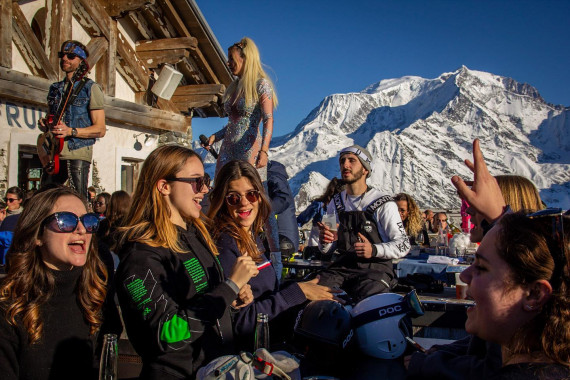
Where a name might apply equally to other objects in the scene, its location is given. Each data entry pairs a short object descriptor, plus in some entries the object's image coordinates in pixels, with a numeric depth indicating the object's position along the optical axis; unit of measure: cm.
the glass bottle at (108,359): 195
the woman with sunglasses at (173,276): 221
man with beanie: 460
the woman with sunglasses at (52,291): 225
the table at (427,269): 541
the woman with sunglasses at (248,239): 284
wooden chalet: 827
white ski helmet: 279
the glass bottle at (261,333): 222
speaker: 1110
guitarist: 502
